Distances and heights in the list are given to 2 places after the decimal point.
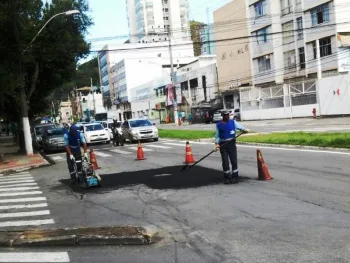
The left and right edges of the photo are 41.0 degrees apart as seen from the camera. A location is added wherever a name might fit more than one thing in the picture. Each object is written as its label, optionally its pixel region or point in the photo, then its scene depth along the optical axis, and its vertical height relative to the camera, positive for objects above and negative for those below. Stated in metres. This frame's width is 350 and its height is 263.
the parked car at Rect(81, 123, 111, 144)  31.91 -1.32
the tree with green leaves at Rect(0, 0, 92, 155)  23.17 +3.90
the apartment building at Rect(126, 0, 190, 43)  140.25 +28.68
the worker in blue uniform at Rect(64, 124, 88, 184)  12.33 -0.70
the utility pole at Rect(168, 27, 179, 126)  58.42 -1.00
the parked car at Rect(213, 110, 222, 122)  52.62 -1.32
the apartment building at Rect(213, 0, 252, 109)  56.53 +6.37
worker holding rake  10.42 -0.91
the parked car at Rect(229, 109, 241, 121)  53.97 -1.45
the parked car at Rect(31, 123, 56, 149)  32.91 -1.18
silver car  29.39 -1.29
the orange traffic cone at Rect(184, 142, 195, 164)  15.17 -1.65
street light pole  25.05 -0.04
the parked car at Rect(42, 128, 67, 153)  27.89 -1.47
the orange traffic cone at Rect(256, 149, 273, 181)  10.71 -1.64
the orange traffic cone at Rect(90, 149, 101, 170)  15.27 -1.49
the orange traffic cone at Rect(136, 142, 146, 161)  18.24 -1.75
